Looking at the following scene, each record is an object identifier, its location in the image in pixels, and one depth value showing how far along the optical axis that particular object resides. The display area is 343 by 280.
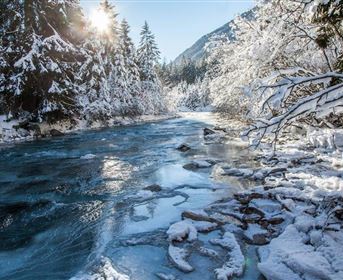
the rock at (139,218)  7.35
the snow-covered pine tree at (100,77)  29.87
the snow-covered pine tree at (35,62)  23.20
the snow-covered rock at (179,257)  5.20
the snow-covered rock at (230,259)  5.01
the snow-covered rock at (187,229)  6.23
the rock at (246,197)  7.84
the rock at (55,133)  23.59
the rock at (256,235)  5.95
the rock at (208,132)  22.30
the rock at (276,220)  6.60
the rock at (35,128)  23.09
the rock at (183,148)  16.86
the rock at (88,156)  15.19
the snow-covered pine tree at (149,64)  48.28
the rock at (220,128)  24.75
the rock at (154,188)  9.49
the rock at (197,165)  12.30
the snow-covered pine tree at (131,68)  39.53
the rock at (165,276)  4.95
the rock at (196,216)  6.93
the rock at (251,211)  7.09
